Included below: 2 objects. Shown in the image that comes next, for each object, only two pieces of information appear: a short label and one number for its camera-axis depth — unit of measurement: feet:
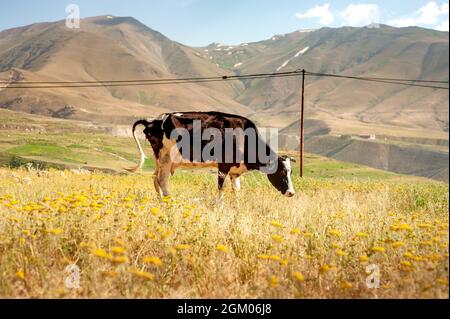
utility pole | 85.76
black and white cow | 41.96
